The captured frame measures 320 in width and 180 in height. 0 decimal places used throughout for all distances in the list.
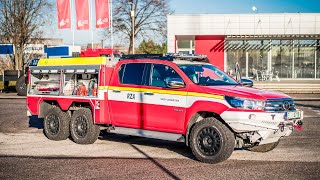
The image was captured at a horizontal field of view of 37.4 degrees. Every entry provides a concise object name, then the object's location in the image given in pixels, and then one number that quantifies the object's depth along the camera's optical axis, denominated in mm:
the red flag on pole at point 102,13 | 25719
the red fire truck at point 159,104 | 8367
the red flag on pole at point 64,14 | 25906
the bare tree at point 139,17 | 53188
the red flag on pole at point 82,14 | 25625
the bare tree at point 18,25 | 43656
